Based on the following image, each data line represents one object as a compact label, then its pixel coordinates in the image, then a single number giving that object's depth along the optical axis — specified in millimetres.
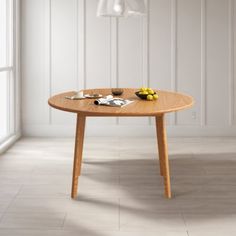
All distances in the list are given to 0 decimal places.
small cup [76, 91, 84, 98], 4507
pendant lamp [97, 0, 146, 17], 4133
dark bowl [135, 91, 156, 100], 4473
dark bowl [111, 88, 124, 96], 4805
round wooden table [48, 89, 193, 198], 3795
